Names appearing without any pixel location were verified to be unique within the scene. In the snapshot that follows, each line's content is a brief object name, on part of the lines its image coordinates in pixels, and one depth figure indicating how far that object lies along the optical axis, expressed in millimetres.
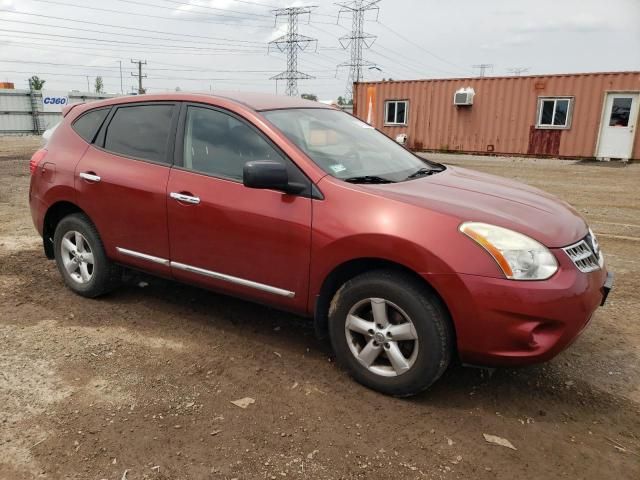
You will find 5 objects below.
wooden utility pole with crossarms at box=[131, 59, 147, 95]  54047
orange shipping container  17688
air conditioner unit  19703
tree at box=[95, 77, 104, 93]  79625
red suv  2670
